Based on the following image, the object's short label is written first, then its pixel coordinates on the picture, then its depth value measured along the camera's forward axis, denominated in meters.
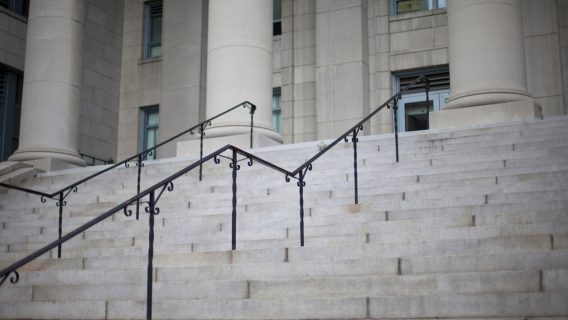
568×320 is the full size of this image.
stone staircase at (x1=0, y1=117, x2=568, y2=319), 6.64
